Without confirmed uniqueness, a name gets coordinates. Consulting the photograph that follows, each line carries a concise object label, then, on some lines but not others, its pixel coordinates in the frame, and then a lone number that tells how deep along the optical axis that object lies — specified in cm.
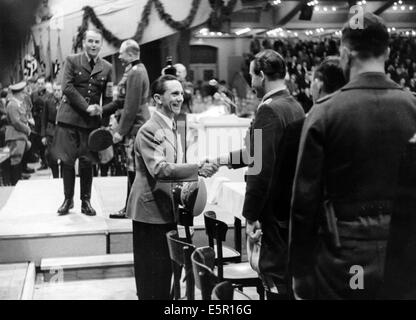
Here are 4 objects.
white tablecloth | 344
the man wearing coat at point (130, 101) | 377
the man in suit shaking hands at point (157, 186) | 252
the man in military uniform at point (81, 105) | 385
